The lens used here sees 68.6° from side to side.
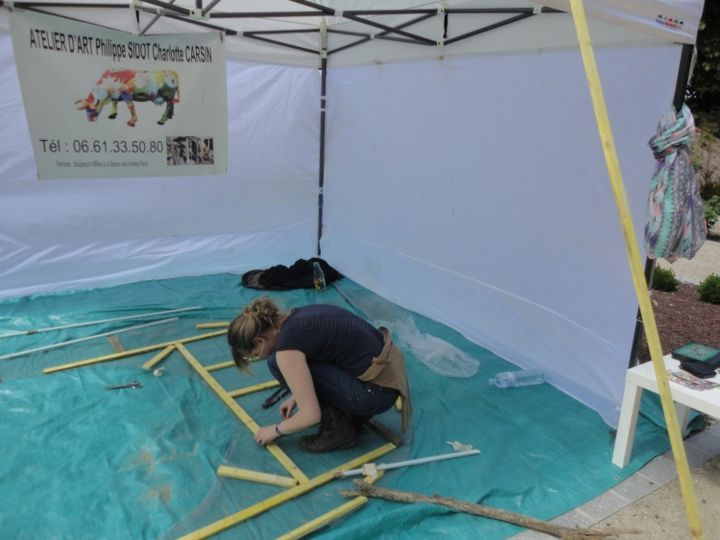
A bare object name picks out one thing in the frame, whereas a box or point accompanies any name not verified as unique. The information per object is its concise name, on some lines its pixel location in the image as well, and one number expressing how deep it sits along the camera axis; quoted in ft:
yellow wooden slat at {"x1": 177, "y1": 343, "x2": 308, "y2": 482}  7.73
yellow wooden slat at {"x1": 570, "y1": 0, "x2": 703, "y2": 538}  4.92
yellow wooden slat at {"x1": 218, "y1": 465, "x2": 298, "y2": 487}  7.43
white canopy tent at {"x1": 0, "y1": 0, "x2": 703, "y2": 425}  9.33
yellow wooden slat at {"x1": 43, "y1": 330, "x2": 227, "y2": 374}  10.39
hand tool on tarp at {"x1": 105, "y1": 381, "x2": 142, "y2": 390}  9.80
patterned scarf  7.47
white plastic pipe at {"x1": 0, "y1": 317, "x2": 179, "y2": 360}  10.81
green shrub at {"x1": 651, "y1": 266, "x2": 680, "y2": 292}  17.79
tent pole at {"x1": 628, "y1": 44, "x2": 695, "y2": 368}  7.75
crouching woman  6.95
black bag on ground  15.52
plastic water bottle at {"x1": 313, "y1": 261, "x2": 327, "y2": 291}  15.61
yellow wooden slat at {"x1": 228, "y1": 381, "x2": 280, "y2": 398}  9.81
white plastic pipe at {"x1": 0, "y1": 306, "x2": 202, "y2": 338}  11.72
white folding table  7.11
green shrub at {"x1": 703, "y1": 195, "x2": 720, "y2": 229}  26.84
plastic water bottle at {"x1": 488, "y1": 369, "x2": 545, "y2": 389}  10.52
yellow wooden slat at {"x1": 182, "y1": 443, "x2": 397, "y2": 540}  6.60
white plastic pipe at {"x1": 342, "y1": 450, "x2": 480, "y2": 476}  7.70
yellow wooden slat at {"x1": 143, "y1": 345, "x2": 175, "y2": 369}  10.65
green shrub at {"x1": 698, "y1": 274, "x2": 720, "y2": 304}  16.66
